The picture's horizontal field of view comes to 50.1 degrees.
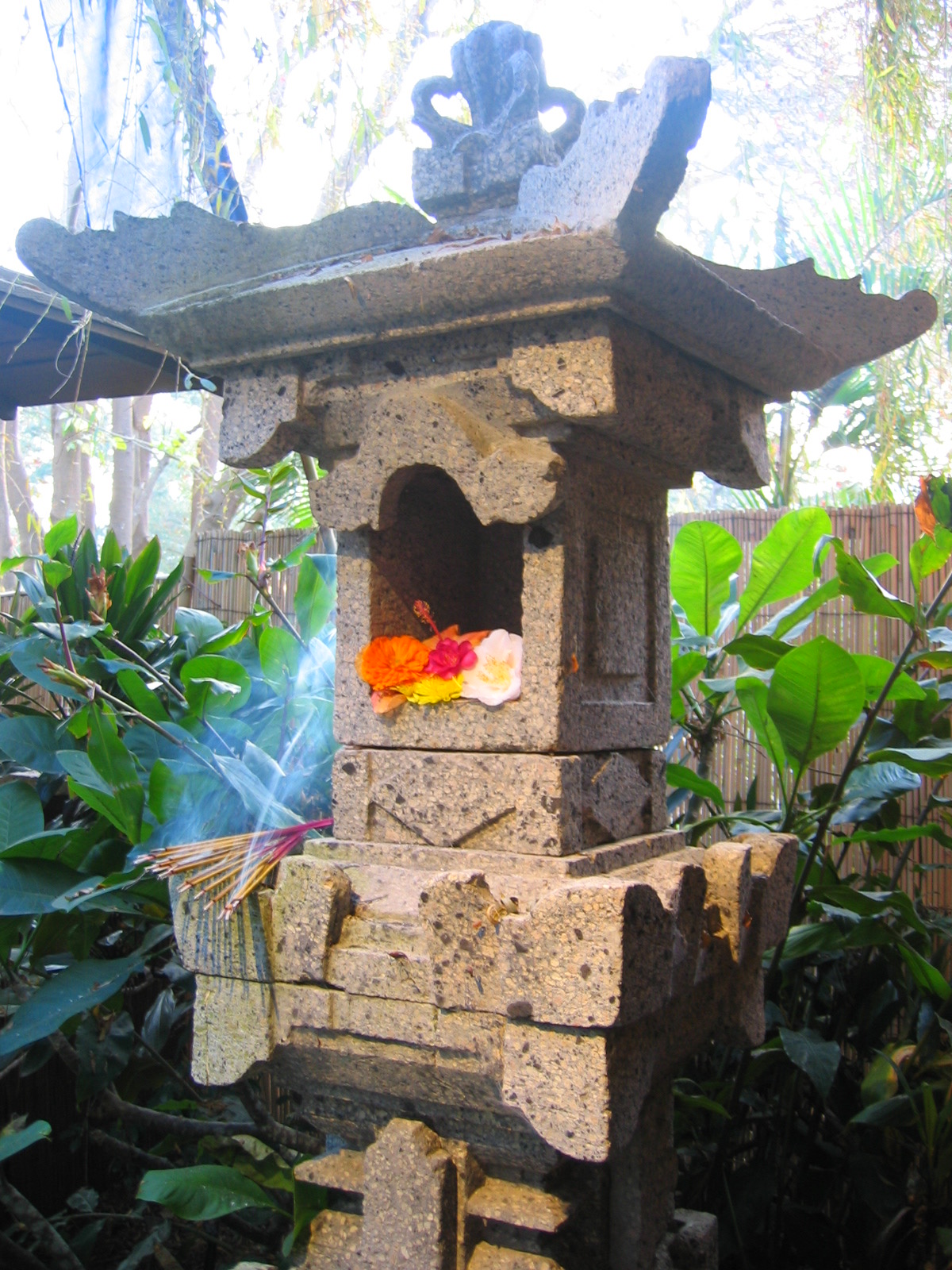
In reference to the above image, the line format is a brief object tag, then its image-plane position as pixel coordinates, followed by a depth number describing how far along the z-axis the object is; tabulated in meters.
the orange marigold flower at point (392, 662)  1.90
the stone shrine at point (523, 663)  1.55
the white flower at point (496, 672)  1.82
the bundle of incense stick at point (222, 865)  1.77
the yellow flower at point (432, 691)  1.87
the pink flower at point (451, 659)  1.87
